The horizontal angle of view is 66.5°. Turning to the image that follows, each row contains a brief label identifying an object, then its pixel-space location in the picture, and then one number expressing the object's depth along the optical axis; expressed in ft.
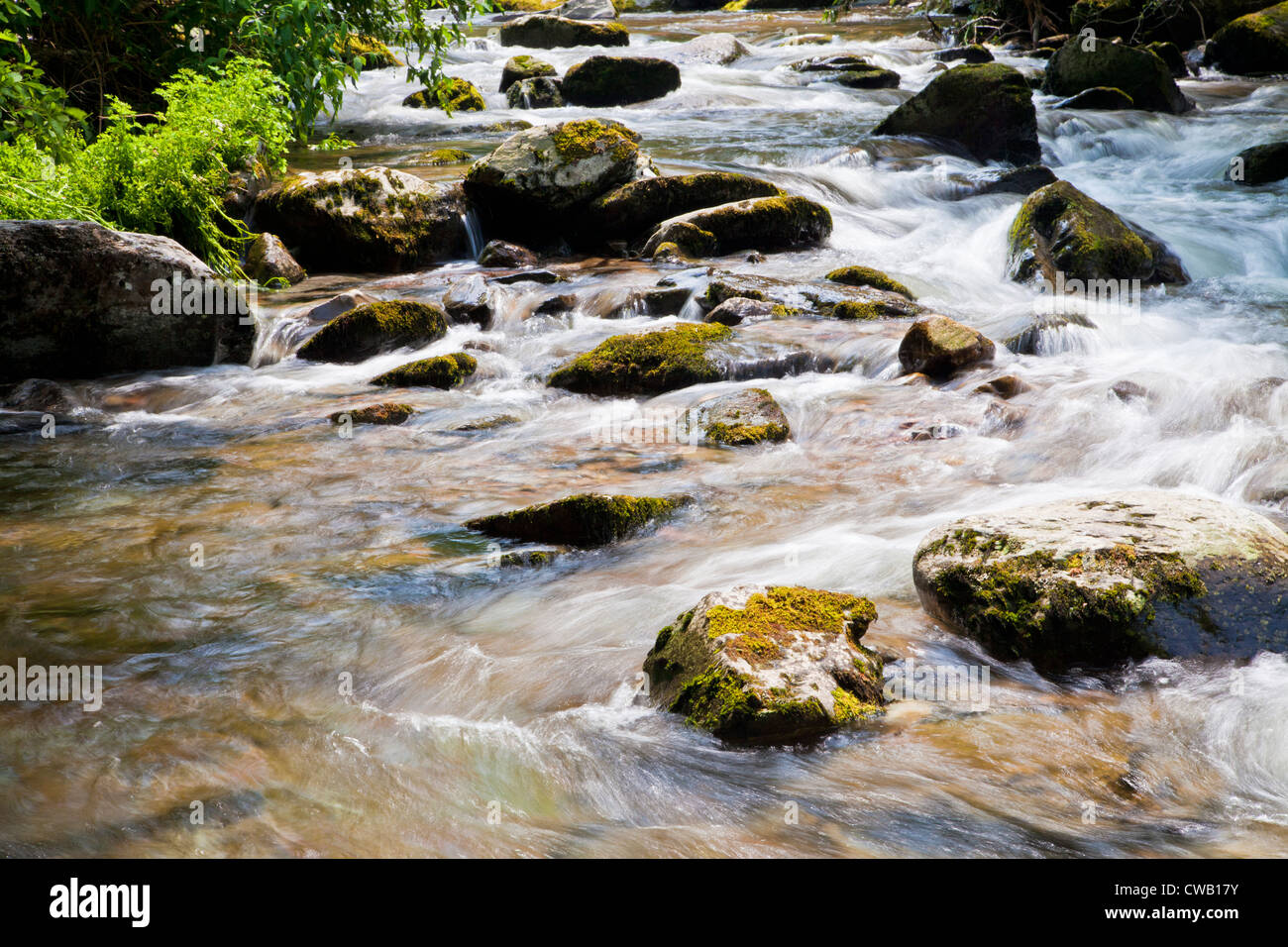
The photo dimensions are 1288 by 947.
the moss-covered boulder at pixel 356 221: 34.50
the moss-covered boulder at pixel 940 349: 25.38
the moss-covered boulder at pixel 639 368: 25.43
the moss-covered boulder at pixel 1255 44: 68.95
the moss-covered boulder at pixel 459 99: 63.67
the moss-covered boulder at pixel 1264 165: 45.21
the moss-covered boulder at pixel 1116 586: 12.32
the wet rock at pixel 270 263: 32.71
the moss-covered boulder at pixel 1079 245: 33.40
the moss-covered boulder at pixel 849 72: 70.08
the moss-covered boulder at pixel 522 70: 71.20
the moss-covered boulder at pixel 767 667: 10.69
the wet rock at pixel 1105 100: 57.16
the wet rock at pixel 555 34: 93.25
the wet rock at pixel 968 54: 76.95
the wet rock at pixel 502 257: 36.17
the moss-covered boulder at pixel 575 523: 16.52
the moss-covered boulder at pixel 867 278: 32.61
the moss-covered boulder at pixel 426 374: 25.90
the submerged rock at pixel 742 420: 21.89
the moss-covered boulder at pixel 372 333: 27.78
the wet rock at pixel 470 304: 30.66
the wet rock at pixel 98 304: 23.88
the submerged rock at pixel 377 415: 23.21
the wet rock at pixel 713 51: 83.97
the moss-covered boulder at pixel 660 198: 37.83
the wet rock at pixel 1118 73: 56.95
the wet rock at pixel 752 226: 36.70
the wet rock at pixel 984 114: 48.14
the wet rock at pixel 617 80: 66.85
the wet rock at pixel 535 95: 66.69
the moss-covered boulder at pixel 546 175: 37.27
